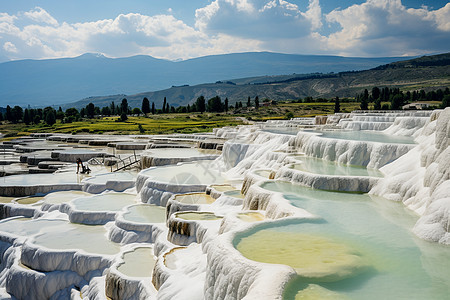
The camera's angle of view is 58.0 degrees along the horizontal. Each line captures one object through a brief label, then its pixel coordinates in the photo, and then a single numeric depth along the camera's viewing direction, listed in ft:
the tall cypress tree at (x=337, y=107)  199.01
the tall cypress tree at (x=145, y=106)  300.20
